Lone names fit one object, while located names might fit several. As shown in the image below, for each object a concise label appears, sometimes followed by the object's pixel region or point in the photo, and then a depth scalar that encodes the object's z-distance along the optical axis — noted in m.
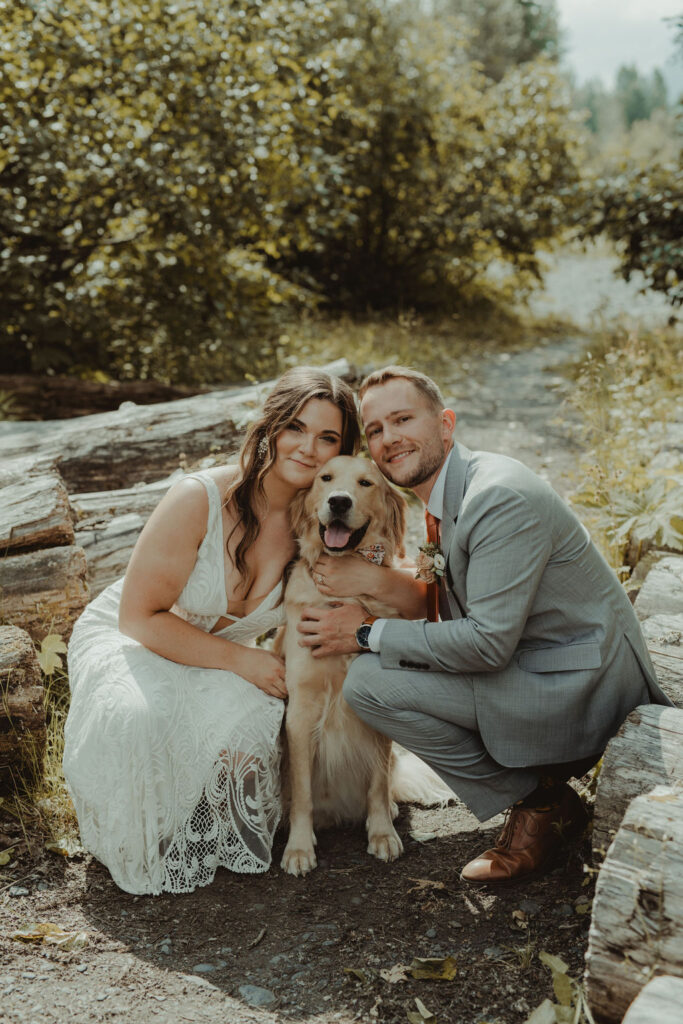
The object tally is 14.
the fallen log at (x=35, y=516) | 3.23
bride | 2.51
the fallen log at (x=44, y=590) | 3.19
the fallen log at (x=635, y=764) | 2.05
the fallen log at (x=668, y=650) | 2.51
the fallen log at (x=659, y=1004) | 1.43
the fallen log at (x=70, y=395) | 5.92
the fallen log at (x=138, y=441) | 4.26
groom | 2.24
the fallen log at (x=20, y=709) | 2.71
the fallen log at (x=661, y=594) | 3.04
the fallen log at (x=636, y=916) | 1.63
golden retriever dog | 2.69
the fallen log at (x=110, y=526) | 3.58
